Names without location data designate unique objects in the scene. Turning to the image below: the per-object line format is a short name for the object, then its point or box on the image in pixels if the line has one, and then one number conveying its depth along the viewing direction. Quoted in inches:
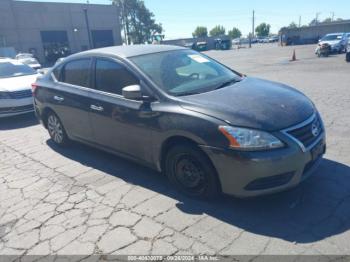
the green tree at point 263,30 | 4519.2
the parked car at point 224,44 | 2314.2
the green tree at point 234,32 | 5211.6
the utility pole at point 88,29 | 1787.6
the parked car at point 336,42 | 869.2
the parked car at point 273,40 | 3097.9
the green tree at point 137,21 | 3192.2
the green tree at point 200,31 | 4609.7
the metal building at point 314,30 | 2134.6
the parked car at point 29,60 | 952.9
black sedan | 116.6
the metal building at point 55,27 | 1616.6
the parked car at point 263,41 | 3269.4
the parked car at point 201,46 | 2270.3
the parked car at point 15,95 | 303.9
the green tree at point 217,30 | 5231.3
